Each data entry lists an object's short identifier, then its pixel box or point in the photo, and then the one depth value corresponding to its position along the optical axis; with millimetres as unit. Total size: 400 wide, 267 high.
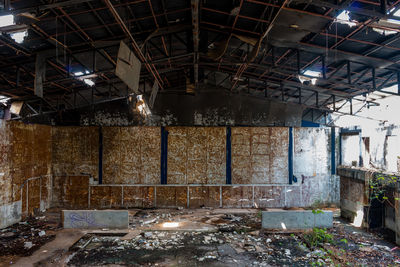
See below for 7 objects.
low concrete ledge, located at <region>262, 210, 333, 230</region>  9102
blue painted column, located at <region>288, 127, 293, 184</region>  13516
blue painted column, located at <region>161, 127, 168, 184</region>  13406
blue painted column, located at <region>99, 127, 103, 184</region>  13336
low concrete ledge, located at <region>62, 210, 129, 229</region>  9250
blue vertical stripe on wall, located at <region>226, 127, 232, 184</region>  13430
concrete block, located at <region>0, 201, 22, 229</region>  9305
